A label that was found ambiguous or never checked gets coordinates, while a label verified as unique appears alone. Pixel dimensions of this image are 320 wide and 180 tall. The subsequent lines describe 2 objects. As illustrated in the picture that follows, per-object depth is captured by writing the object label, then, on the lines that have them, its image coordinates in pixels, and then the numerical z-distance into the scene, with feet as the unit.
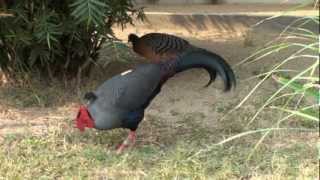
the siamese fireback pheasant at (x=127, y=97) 13.53
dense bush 16.22
